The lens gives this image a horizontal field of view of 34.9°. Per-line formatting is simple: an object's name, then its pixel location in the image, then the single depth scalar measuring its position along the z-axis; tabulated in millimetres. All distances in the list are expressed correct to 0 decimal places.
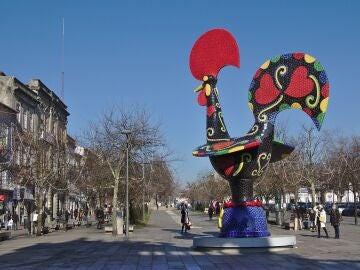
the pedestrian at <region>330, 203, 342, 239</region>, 27719
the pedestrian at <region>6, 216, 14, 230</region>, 42728
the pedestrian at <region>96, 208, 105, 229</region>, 40594
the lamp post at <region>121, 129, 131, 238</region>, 29288
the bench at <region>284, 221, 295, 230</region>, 35469
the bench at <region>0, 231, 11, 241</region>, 30212
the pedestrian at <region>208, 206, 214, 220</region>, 55550
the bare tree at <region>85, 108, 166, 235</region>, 35500
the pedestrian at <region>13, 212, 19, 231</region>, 44819
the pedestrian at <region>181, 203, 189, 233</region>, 31969
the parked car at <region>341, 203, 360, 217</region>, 69288
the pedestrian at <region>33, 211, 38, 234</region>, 36856
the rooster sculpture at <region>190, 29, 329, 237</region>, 20672
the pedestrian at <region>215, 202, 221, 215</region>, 66219
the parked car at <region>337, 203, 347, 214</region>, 74512
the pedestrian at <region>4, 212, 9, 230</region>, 45181
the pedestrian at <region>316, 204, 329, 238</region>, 28419
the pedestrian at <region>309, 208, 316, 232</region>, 33750
